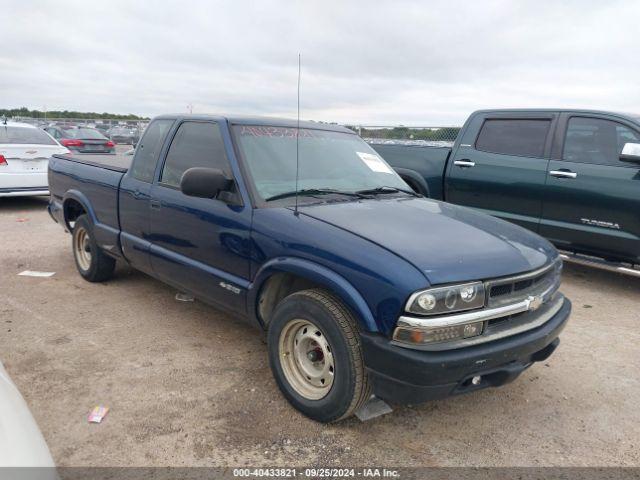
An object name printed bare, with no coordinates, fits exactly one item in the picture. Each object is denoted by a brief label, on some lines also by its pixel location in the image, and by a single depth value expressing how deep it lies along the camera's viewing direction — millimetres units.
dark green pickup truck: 5363
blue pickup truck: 2537
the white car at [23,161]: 8891
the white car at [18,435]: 1595
